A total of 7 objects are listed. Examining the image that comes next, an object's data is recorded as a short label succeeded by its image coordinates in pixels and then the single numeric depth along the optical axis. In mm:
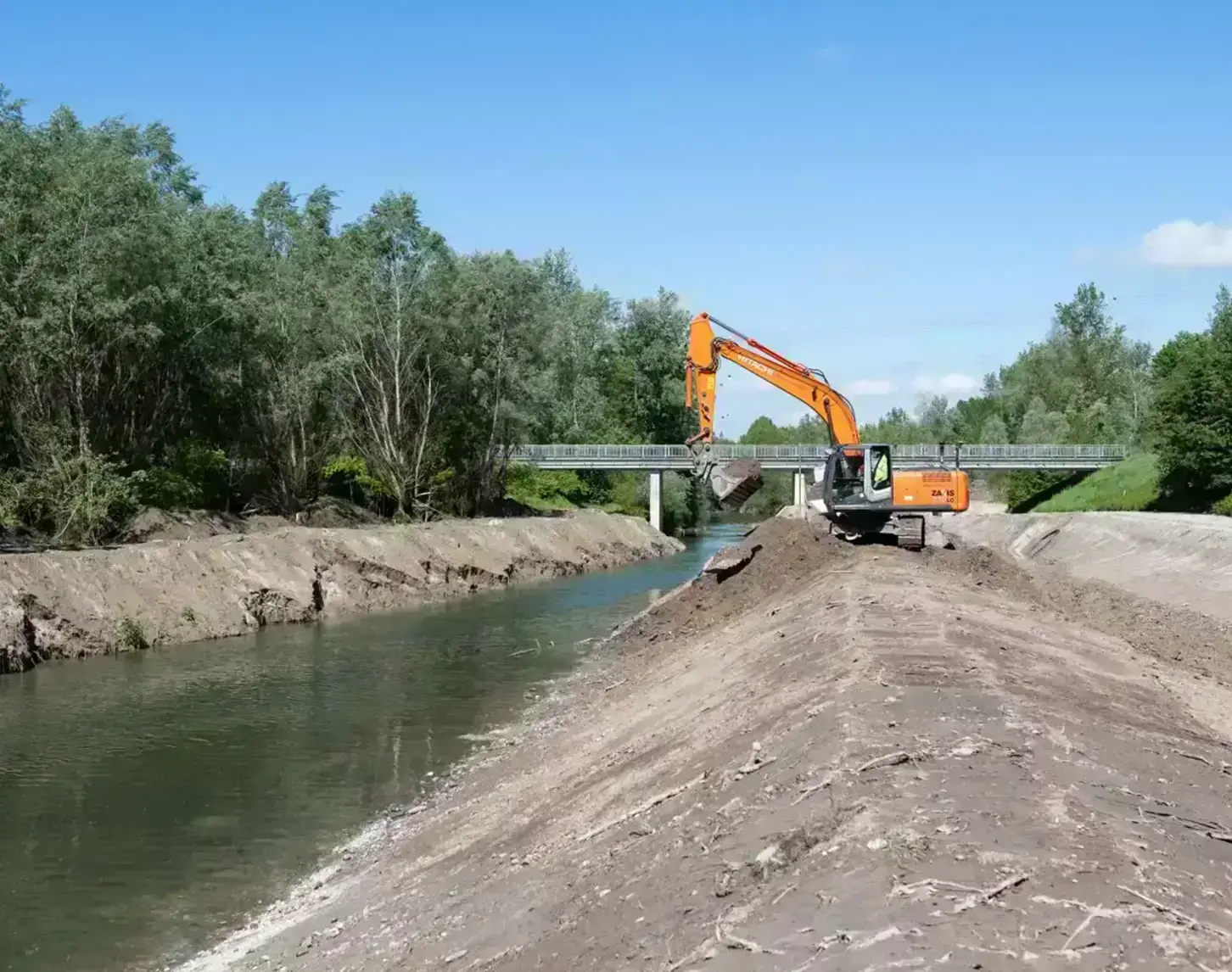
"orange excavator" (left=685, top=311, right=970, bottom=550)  30859
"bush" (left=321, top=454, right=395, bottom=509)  60031
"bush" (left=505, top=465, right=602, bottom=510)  81062
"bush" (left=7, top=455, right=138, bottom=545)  37750
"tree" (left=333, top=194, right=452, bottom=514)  56000
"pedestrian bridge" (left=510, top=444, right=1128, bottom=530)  83562
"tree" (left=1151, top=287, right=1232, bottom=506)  54844
